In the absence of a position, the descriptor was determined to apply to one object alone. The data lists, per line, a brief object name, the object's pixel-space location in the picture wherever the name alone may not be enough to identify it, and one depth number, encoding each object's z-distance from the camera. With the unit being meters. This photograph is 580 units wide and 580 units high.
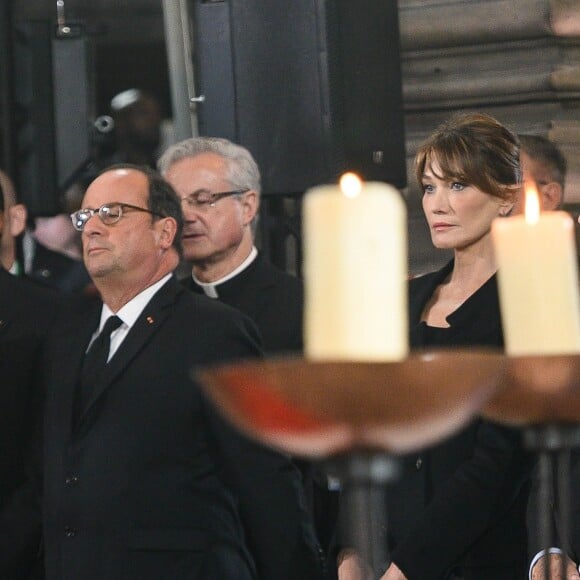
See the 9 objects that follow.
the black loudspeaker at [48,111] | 14.95
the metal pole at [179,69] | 13.05
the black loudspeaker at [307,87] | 11.69
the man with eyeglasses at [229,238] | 10.20
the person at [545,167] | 10.54
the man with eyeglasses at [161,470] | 8.19
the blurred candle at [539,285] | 2.90
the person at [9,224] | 10.44
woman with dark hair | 7.69
